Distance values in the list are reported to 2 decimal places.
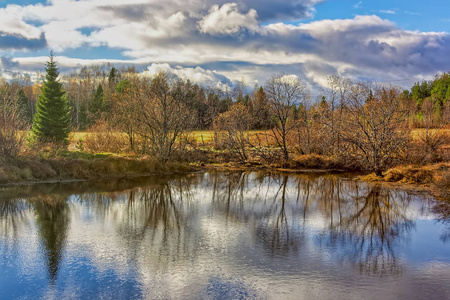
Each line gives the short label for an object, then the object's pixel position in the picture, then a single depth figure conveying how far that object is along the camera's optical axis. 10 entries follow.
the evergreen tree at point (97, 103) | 73.25
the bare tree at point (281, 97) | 37.81
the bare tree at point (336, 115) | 35.17
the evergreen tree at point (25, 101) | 75.47
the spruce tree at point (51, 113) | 35.62
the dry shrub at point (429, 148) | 32.41
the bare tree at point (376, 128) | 29.47
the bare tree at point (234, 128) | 37.64
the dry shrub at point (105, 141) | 35.12
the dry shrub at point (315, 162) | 34.53
